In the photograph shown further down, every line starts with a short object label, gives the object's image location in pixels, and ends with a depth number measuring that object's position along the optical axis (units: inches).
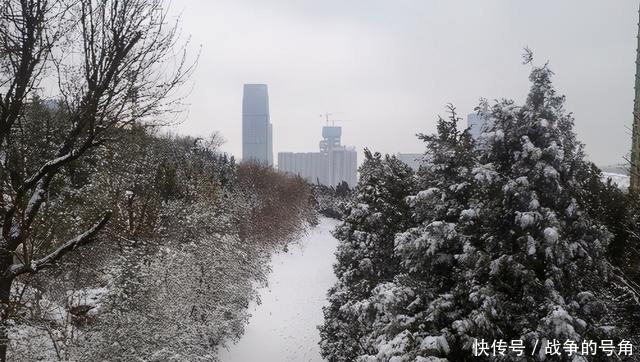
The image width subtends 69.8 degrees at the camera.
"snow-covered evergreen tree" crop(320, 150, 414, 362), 508.4
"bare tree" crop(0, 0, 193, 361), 194.5
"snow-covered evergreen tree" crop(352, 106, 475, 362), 290.2
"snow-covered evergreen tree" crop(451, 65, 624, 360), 264.1
